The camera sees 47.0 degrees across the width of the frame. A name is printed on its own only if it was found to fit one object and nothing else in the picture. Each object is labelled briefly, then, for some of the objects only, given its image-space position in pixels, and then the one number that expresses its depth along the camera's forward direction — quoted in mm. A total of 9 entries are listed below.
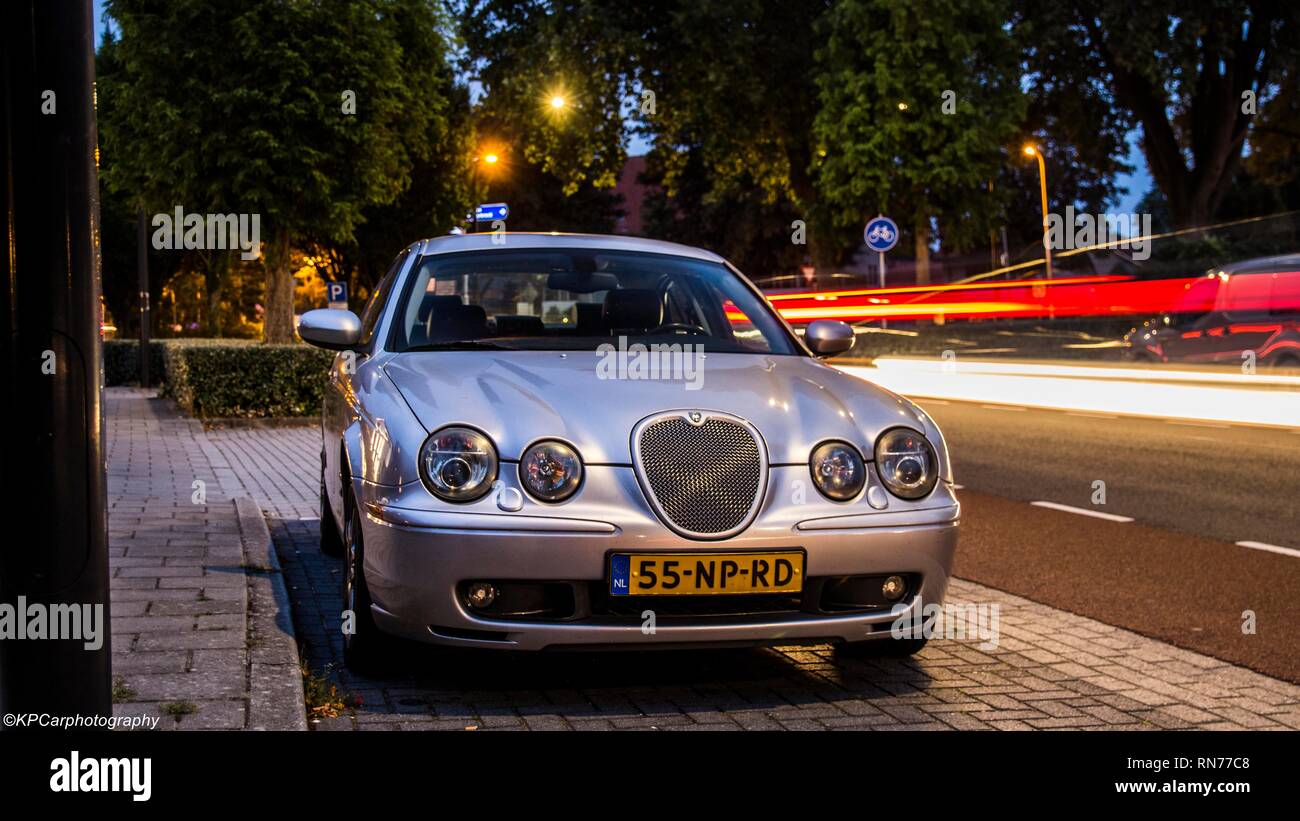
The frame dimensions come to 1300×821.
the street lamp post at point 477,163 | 38284
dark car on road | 16638
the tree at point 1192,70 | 31438
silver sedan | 4551
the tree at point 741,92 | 32469
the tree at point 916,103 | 32000
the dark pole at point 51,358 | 2842
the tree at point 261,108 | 24328
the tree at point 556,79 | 32875
